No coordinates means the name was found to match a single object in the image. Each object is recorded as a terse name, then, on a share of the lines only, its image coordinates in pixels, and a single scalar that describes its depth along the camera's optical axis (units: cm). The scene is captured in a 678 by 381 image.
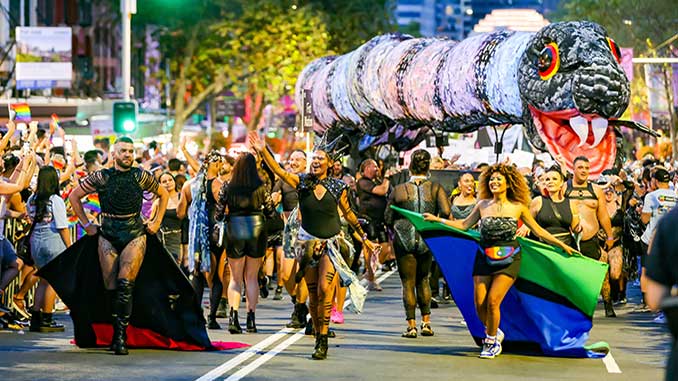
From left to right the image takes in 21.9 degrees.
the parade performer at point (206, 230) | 1772
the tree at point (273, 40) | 5459
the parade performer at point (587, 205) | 1795
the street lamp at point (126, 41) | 3928
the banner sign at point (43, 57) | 4516
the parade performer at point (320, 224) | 1502
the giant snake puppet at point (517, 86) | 2031
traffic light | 3556
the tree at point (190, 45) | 5775
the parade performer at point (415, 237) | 1683
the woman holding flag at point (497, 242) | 1477
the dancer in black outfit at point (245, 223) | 1689
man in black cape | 1483
